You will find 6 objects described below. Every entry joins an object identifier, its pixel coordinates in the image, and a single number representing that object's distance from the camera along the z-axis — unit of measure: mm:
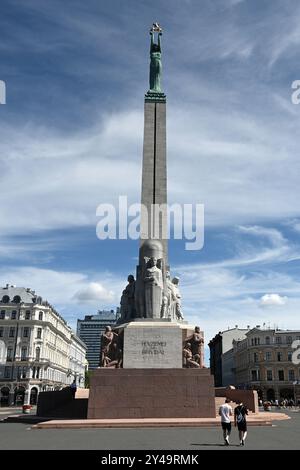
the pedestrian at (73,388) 25980
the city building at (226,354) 111500
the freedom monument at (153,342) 21109
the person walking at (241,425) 14312
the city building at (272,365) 82875
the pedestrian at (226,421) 14570
